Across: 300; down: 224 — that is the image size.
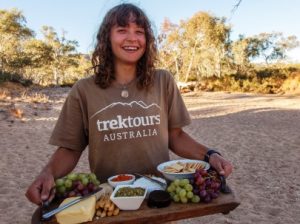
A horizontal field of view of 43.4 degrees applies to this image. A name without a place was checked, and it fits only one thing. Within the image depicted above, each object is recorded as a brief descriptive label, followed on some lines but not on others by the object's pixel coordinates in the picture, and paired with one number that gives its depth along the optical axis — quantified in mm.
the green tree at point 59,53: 49062
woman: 1752
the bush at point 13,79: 29019
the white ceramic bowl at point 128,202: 1414
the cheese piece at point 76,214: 1323
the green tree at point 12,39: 36562
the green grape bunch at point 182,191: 1453
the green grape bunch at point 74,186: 1516
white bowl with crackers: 1662
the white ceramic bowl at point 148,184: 1582
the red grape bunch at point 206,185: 1452
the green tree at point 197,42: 34250
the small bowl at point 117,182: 1637
